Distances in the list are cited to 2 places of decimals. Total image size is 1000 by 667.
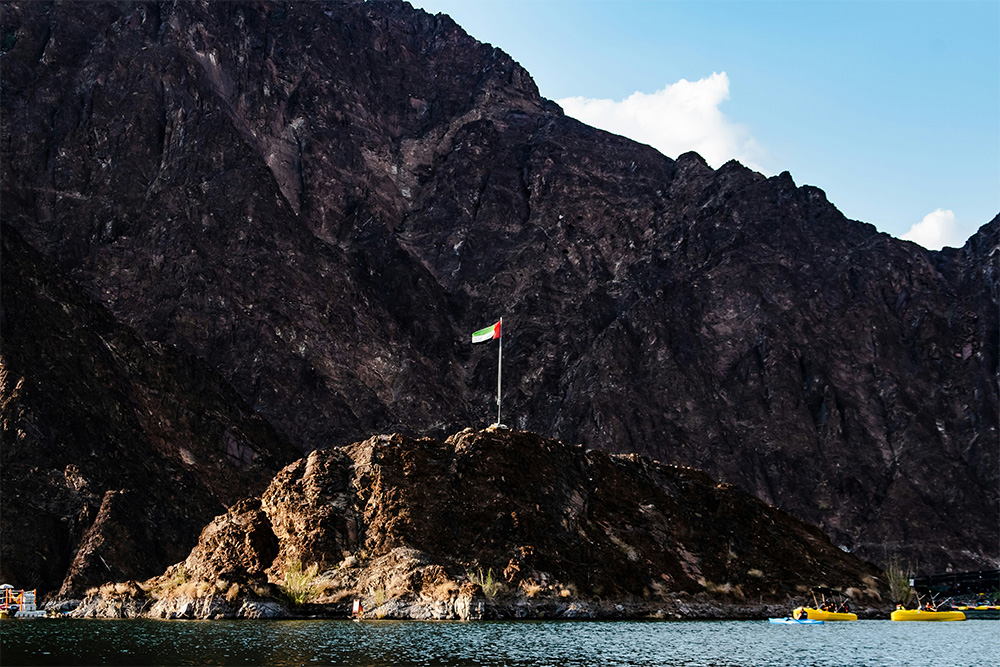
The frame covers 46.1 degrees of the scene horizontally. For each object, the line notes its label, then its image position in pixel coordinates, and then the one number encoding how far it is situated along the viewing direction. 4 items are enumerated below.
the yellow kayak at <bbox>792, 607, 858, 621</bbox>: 135.25
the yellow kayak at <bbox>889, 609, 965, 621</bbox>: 147.62
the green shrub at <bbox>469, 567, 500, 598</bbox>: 127.94
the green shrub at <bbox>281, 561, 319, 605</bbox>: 127.25
